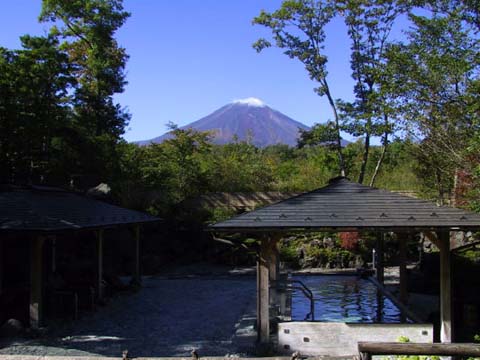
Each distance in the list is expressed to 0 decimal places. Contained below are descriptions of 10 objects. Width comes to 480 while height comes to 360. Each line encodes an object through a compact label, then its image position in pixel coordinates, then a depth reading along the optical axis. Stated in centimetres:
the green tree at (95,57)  2411
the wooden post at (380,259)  1200
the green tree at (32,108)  1745
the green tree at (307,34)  2361
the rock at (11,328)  966
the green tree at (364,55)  2259
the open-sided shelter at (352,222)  798
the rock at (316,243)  2120
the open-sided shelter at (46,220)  991
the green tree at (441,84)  1245
